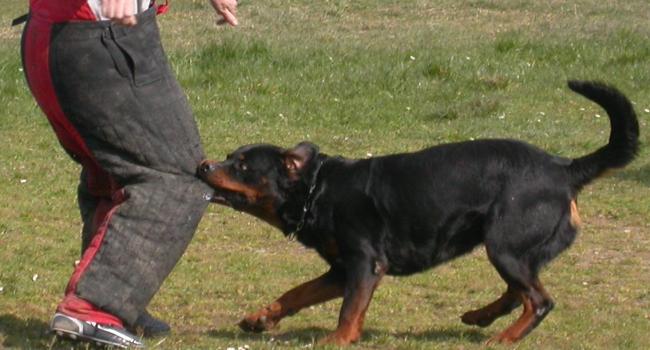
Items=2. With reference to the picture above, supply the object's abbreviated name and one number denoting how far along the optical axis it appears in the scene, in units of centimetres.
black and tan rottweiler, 1271
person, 1101
